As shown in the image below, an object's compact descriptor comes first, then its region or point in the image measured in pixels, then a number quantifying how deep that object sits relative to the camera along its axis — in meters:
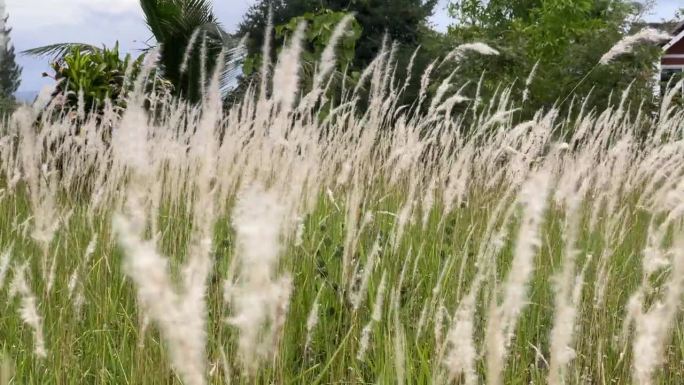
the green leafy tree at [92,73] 7.99
